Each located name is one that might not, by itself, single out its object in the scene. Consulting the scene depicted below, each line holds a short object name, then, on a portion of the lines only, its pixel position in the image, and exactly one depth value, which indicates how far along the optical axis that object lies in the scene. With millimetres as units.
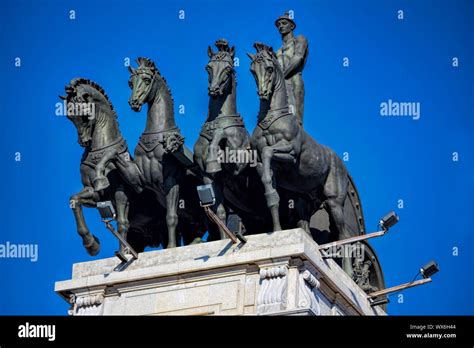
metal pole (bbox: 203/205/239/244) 41344
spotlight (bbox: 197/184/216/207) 40312
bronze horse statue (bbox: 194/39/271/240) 42531
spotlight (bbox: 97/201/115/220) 41438
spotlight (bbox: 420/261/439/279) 42031
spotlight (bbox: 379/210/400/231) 41094
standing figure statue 45188
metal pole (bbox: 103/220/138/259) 41906
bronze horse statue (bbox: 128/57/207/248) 43281
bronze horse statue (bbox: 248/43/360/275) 42125
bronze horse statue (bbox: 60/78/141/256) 43438
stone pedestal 40594
